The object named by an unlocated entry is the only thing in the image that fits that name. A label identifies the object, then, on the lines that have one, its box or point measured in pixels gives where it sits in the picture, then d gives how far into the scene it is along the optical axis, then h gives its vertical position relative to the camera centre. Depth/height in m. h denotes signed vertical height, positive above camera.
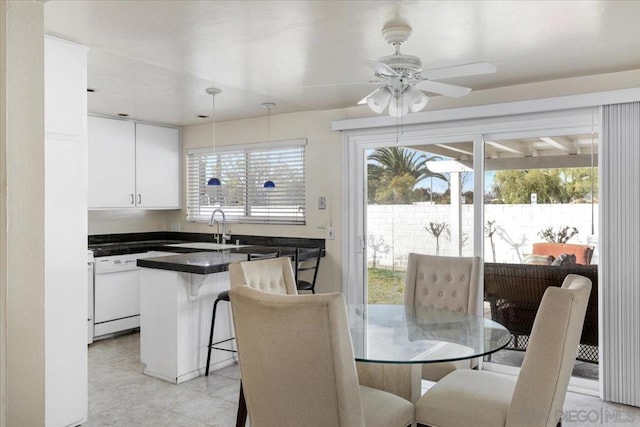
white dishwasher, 5.04 -0.82
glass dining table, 2.29 -0.63
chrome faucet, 5.52 -0.18
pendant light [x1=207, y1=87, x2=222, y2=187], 4.25 +0.98
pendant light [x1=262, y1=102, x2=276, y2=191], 4.86 +0.99
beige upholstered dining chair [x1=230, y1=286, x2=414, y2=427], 1.82 -0.54
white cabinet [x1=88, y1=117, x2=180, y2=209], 5.36 +0.51
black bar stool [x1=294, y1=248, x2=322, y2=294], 4.49 -0.49
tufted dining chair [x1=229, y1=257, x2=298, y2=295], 3.10 -0.39
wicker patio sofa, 3.80 -0.66
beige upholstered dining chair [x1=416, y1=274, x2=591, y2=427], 2.00 -0.71
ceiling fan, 2.48 +0.67
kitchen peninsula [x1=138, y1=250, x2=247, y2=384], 3.89 -0.78
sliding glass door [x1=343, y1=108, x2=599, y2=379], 3.83 +0.08
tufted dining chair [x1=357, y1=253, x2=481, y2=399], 3.29 -0.50
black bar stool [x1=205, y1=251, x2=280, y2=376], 4.00 -0.74
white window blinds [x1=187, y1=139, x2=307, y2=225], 5.37 +0.32
